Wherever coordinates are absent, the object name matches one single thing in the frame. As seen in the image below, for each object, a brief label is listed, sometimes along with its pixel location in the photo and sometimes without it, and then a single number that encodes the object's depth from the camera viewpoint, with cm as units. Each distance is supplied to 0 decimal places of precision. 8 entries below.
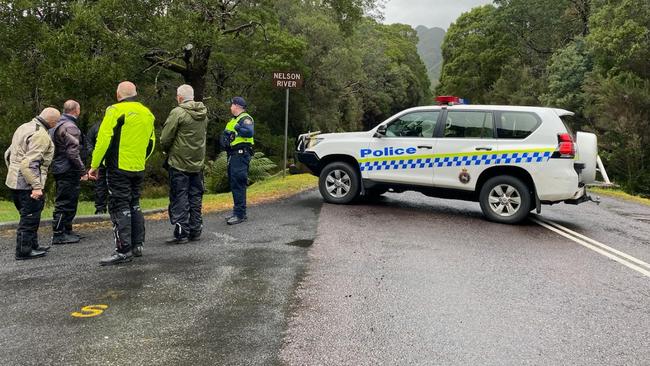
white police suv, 838
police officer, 806
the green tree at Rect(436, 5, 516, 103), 4750
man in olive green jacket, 691
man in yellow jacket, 595
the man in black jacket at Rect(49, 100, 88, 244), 704
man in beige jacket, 616
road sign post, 1323
